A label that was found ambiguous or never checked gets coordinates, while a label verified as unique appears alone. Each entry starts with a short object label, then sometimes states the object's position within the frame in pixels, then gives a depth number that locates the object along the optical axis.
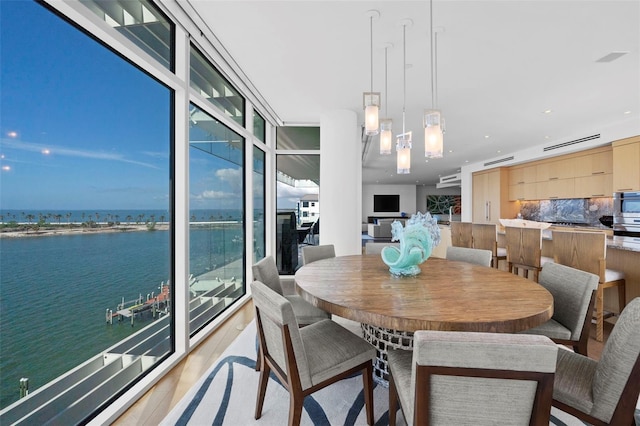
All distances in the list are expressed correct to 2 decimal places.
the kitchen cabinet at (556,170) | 6.15
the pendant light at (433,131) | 2.28
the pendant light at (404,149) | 2.82
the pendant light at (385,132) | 2.68
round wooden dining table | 1.16
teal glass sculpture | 1.86
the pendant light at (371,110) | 2.35
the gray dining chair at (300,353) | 1.26
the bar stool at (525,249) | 3.00
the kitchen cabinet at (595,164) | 5.36
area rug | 1.59
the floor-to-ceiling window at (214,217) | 2.74
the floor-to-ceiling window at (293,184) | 4.82
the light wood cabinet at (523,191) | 7.17
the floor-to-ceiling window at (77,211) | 1.29
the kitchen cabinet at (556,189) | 6.16
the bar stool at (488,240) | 3.70
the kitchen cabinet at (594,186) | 5.42
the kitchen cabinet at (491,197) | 7.97
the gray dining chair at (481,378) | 0.82
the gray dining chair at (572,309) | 1.60
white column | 4.04
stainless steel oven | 4.64
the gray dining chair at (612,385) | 0.99
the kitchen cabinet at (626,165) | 4.61
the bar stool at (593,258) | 2.51
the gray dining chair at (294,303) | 1.94
